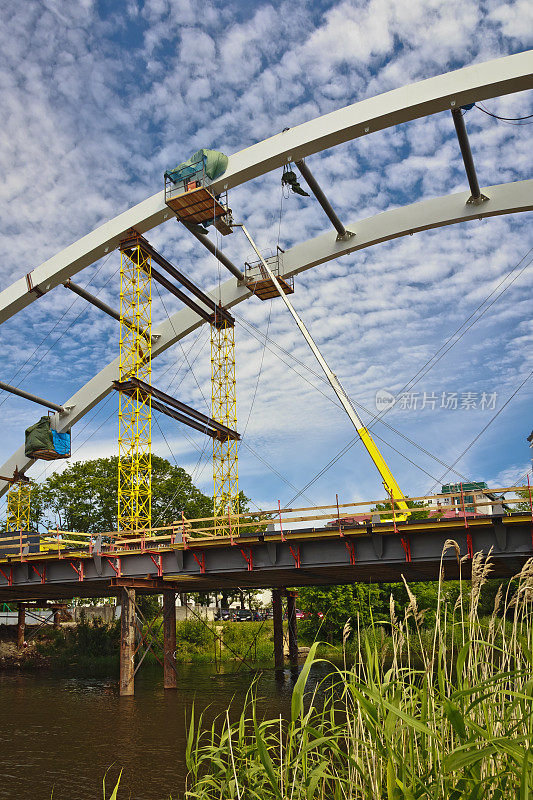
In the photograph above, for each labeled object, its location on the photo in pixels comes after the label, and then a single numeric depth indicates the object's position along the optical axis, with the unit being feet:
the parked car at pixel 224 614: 208.70
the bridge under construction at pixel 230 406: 80.84
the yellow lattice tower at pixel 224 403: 168.96
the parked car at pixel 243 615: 216.13
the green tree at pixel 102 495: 220.78
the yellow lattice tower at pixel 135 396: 136.56
